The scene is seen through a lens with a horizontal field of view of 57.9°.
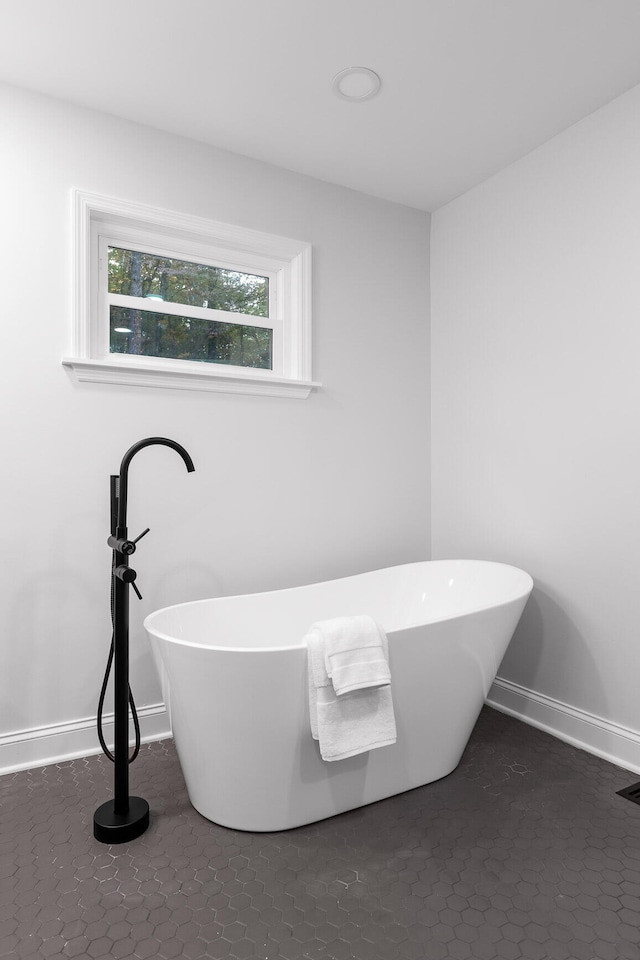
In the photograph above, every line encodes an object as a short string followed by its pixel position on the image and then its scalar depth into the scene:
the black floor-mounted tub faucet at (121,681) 1.80
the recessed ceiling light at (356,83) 2.12
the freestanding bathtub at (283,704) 1.69
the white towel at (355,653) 1.70
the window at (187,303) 2.37
